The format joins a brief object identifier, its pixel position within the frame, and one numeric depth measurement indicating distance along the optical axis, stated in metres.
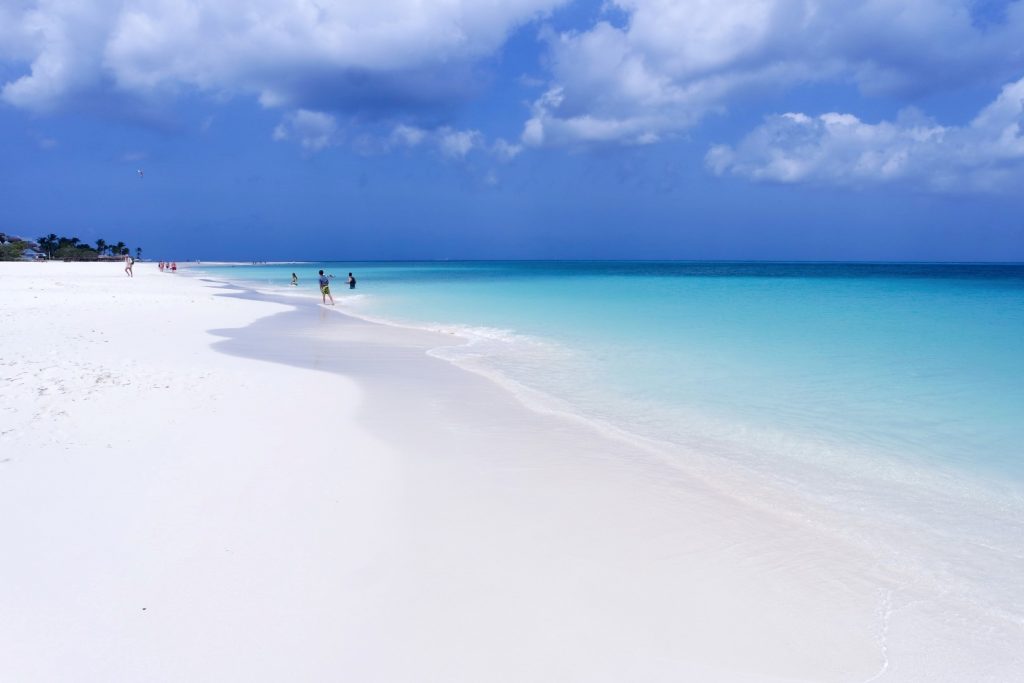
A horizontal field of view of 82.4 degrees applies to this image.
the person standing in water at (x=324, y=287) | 28.02
